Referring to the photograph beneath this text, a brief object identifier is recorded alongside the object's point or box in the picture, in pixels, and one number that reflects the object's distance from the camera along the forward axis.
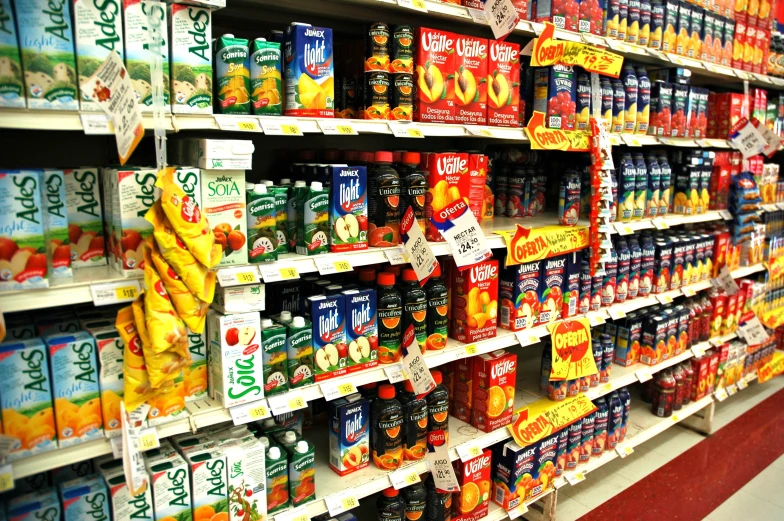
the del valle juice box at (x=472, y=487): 2.44
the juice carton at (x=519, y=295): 2.54
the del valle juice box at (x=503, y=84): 2.36
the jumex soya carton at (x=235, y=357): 1.75
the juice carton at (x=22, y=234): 1.42
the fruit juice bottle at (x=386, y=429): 2.14
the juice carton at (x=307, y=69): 1.82
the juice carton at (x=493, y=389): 2.45
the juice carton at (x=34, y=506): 1.48
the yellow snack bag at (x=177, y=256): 1.47
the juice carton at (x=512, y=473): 2.58
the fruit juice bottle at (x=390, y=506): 2.20
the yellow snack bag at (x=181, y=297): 1.49
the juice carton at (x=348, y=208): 1.95
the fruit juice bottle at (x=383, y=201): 2.05
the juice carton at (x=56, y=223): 1.51
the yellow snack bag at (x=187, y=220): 1.47
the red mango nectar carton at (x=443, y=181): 2.21
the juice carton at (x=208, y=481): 1.70
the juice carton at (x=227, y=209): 1.67
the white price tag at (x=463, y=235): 2.06
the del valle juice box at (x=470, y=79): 2.24
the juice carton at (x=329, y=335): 1.95
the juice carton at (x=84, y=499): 1.54
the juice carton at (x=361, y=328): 2.03
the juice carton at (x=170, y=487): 1.64
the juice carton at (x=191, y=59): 1.58
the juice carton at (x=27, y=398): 1.46
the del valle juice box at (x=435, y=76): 2.12
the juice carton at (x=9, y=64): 1.36
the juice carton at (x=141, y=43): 1.51
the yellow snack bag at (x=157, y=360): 1.50
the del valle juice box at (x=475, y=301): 2.37
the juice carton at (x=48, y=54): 1.40
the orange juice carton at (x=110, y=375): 1.58
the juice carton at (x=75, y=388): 1.53
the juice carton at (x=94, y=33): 1.46
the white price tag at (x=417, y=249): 1.99
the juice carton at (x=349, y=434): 2.10
